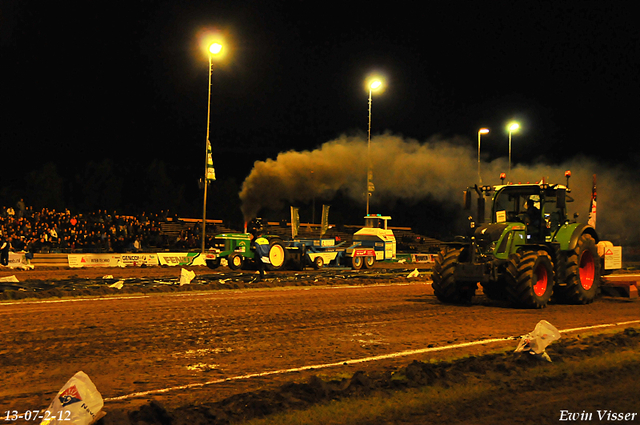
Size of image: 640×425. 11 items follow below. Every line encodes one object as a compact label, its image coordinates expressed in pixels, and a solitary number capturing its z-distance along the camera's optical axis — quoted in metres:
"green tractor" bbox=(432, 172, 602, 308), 12.59
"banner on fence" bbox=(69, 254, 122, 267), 26.66
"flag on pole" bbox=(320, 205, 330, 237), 30.36
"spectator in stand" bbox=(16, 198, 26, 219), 31.58
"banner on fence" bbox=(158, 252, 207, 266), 28.17
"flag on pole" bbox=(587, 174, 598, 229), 16.19
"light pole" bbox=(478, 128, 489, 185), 39.61
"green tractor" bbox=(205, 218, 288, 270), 25.22
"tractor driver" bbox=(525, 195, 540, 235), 13.70
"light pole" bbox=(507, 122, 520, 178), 40.91
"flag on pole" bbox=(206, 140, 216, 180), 28.36
